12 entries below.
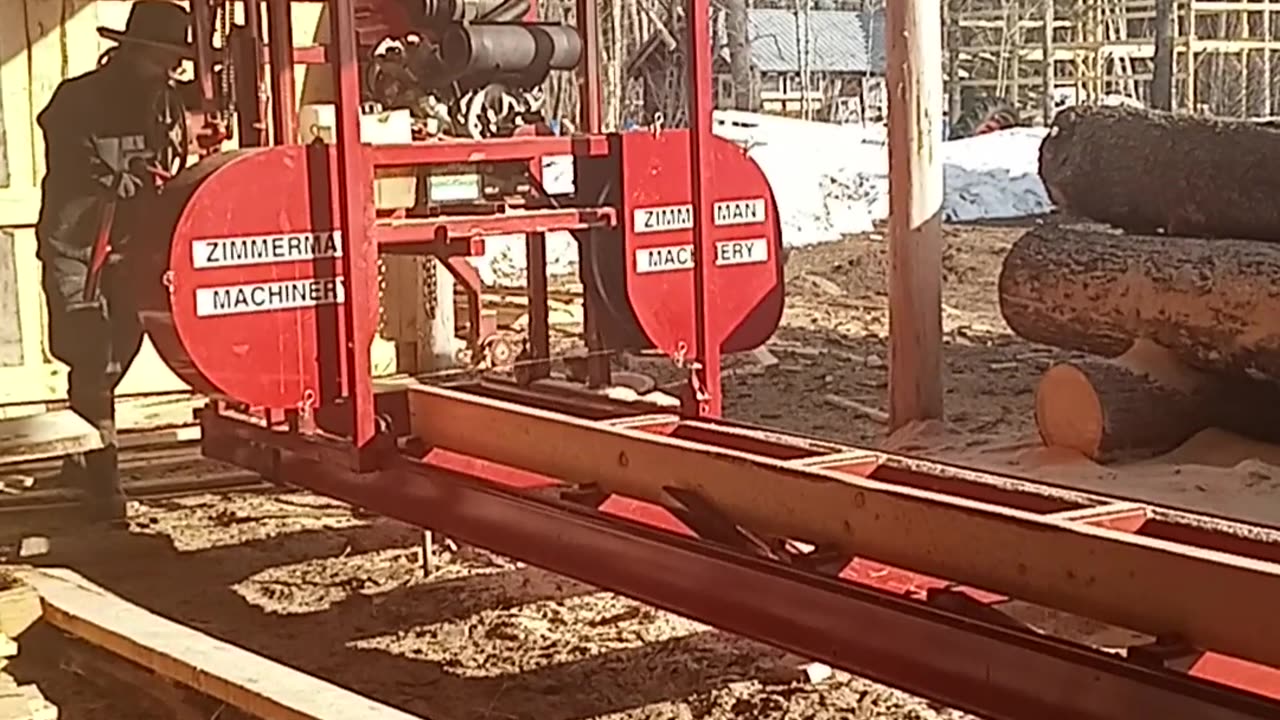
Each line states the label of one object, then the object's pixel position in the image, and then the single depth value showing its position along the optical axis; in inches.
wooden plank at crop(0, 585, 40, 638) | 221.6
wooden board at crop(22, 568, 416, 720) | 176.6
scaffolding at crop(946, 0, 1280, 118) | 1000.9
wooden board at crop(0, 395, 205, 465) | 278.7
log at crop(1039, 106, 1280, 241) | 318.3
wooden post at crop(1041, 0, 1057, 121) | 1039.0
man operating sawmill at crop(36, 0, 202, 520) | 256.2
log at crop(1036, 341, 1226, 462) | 308.8
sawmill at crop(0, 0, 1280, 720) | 133.7
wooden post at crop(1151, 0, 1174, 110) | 908.0
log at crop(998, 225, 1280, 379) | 298.8
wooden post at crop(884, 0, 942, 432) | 324.5
